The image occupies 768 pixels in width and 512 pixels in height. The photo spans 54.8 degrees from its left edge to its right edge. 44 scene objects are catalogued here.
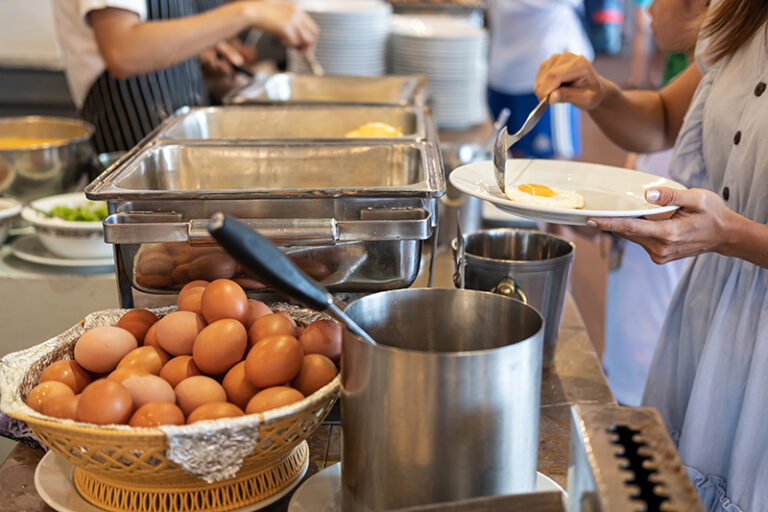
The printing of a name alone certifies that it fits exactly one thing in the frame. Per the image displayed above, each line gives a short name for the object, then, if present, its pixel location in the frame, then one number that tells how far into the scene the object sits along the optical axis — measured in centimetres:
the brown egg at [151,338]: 79
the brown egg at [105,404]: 65
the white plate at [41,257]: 141
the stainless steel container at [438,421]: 58
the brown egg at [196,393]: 70
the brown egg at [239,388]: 72
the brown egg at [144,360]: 75
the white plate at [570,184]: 86
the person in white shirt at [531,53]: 370
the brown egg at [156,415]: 65
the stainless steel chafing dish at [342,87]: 209
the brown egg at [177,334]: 77
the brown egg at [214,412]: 67
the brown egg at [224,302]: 77
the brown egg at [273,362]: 71
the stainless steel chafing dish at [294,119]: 150
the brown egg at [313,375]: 73
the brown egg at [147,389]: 69
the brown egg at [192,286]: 84
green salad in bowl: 144
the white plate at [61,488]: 72
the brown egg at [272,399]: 68
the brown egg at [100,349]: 75
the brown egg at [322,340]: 77
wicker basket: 63
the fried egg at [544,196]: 95
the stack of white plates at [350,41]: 257
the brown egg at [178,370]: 74
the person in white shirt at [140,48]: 162
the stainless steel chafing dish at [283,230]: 84
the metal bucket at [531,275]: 99
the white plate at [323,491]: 71
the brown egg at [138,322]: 81
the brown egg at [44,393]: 69
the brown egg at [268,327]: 76
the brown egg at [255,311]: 79
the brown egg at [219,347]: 74
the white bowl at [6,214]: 146
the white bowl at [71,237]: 138
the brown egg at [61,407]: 67
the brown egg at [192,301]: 81
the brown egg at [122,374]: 71
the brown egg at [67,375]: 73
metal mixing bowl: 159
